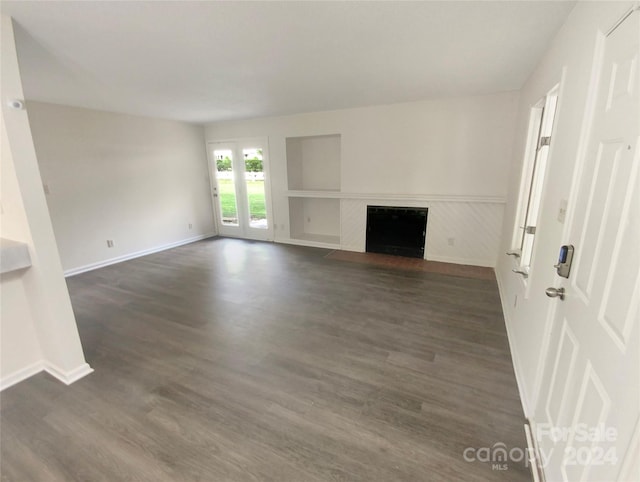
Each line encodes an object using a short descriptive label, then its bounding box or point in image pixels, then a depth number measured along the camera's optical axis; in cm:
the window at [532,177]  219
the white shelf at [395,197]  407
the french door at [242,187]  582
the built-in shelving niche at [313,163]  554
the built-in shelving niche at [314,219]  580
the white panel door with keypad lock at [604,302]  79
